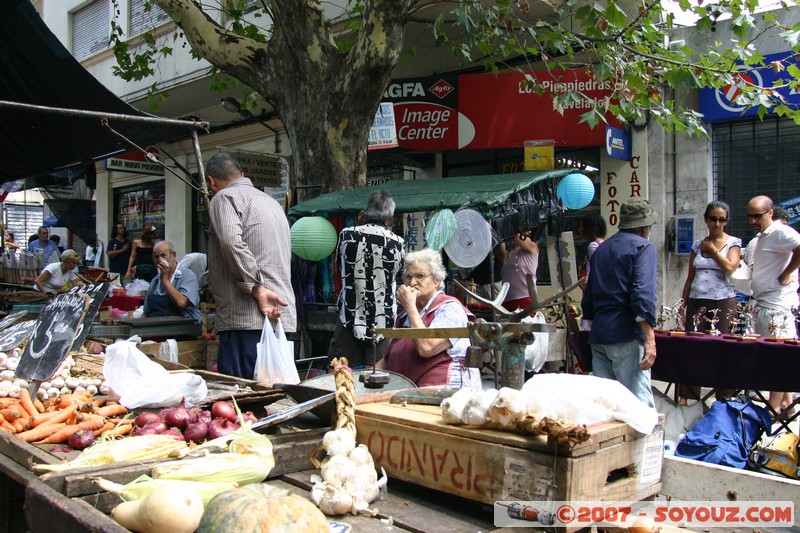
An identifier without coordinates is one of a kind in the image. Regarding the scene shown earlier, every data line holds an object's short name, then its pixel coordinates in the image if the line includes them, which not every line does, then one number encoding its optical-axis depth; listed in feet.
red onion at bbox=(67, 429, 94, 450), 8.41
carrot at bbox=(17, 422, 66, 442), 8.59
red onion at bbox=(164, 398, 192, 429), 8.72
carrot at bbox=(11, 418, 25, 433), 9.09
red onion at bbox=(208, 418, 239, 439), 8.38
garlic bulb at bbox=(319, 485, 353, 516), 6.31
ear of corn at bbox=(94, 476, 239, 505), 6.18
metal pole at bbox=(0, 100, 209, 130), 13.36
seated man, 21.39
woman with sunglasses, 20.59
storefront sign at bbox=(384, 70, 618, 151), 31.68
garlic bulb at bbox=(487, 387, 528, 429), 6.07
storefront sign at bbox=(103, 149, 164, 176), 49.47
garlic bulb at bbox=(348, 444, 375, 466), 6.89
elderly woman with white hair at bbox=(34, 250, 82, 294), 32.60
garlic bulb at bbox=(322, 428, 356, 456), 7.05
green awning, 23.35
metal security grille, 28.55
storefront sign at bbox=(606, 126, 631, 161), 29.91
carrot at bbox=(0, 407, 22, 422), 9.48
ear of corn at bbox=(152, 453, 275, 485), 6.52
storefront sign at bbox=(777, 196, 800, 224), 27.78
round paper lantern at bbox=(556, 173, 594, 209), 25.44
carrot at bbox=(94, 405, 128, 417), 9.86
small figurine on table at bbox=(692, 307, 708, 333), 18.45
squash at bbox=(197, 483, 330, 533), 5.22
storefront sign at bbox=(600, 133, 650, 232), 31.09
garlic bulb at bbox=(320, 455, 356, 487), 6.58
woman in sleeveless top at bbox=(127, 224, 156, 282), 33.99
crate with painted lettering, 5.73
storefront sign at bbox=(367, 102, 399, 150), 31.50
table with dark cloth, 15.38
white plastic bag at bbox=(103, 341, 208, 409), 9.95
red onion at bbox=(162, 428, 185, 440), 8.23
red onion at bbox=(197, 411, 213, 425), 8.84
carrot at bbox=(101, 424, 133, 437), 8.79
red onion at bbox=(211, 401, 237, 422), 9.07
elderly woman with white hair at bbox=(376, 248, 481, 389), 11.78
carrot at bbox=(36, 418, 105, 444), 8.71
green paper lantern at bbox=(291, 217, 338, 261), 25.81
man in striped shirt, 13.24
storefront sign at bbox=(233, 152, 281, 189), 34.58
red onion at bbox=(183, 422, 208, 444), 8.36
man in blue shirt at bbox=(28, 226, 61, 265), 47.57
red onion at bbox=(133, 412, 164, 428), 9.03
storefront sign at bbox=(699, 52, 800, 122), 27.35
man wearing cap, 14.97
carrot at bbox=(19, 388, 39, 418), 10.07
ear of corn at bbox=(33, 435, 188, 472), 7.40
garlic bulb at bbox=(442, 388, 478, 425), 6.62
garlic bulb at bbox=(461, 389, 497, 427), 6.40
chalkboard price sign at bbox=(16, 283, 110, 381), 10.68
